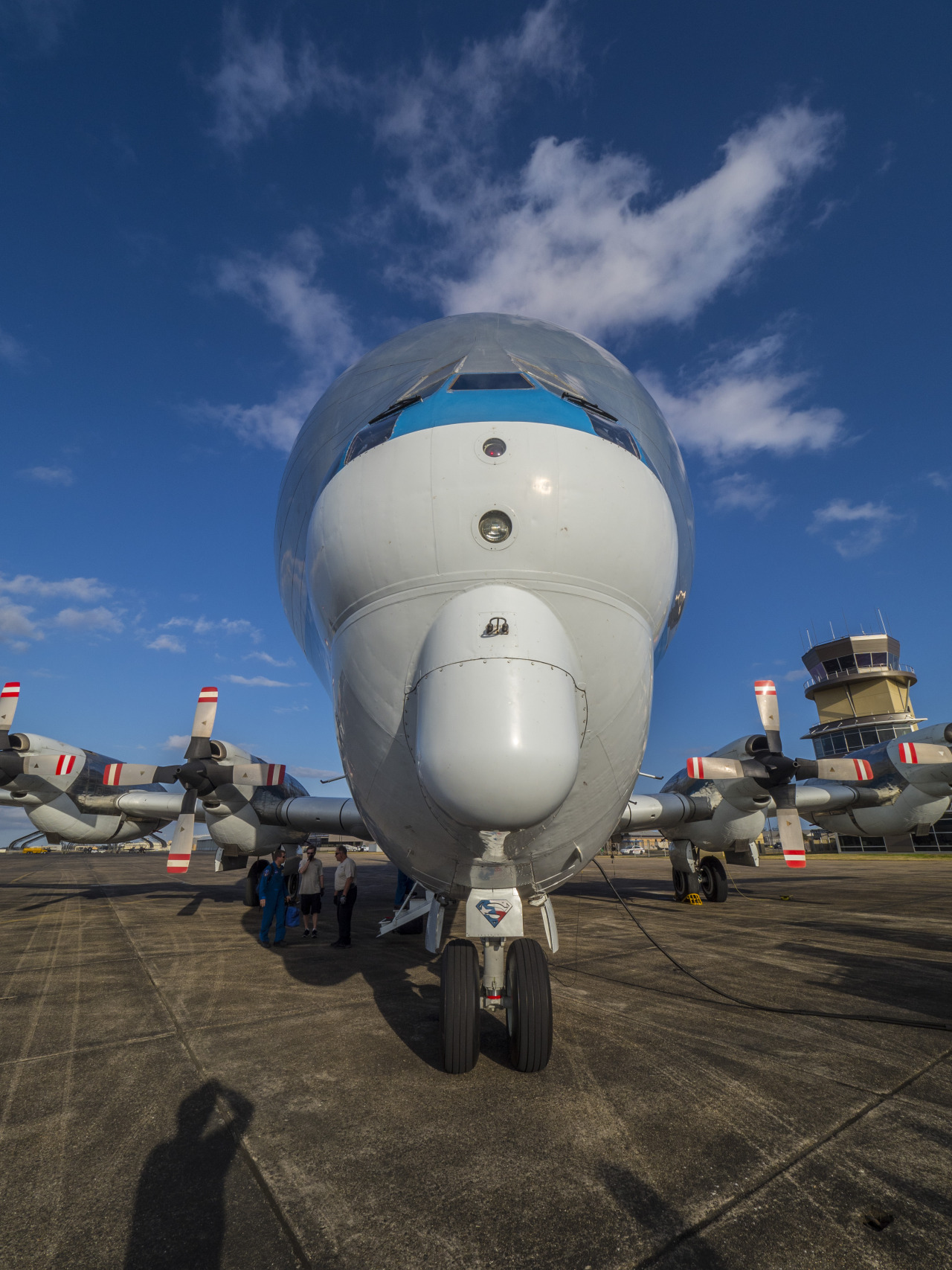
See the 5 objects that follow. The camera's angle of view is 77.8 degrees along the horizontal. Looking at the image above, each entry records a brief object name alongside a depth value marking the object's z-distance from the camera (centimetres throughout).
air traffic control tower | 4619
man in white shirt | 884
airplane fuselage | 320
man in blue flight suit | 893
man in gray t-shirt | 981
